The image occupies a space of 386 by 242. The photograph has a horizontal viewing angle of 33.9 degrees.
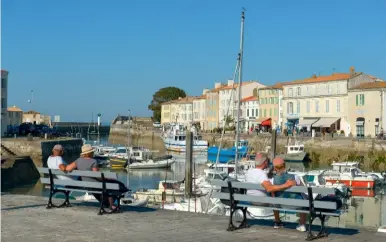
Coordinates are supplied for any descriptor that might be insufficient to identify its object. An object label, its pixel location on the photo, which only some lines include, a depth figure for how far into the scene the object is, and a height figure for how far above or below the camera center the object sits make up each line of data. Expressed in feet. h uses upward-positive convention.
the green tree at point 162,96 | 460.51 +31.95
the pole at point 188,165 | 104.73 -4.44
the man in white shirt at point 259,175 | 35.91 -1.96
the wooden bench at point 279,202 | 32.32 -3.22
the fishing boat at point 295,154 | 209.07 -4.40
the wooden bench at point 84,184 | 39.45 -2.88
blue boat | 202.18 -4.40
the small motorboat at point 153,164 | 176.45 -6.84
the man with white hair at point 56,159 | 42.98 -1.36
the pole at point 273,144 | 154.49 -0.85
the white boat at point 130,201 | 72.79 -7.44
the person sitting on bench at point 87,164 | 41.04 -1.61
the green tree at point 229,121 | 316.42 +9.78
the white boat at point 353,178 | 129.70 -7.59
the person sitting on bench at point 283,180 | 34.09 -2.19
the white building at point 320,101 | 252.21 +16.57
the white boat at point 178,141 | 239.26 -0.48
